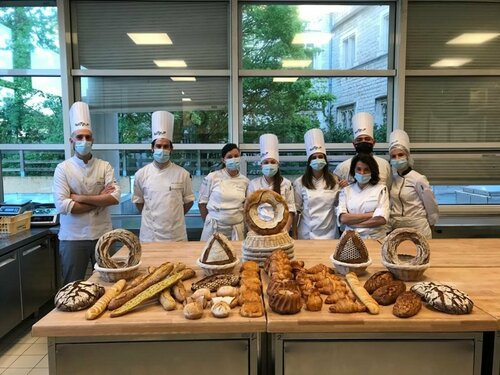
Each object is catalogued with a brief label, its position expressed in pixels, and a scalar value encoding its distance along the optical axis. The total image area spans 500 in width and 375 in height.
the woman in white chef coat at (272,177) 2.76
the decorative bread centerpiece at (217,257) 1.62
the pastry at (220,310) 1.26
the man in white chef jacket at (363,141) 2.95
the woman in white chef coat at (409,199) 2.72
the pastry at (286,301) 1.28
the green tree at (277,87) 3.64
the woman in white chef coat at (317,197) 2.72
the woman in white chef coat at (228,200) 2.75
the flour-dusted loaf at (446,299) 1.28
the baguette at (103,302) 1.26
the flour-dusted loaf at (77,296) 1.31
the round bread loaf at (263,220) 1.75
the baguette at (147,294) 1.28
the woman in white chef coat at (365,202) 2.36
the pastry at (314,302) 1.31
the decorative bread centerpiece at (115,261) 1.57
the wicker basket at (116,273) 1.56
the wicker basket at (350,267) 1.61
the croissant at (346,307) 1.28
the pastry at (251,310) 1.27
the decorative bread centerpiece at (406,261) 1.56
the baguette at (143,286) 1.32
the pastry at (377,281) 1.43
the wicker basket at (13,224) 2.86
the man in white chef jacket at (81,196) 2.60
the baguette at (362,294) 1.29
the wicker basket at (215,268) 1.61
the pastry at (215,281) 1.48
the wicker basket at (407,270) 1.55
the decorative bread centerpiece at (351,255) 1.62
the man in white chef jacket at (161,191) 2.76
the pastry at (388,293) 1.36
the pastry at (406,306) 1.26
